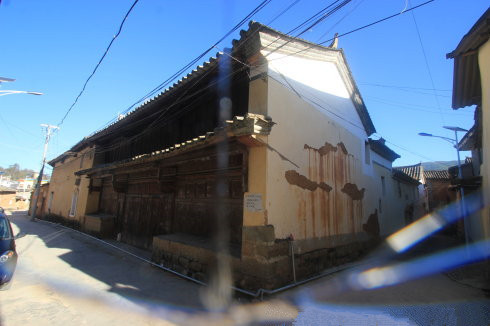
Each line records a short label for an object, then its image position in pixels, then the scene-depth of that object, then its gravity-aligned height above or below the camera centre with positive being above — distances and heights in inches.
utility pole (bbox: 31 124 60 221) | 775.1 +77.3
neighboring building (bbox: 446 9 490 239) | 201.6 +129.3
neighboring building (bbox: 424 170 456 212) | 837.2 +87.5
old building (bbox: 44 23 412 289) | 196.2 +40.9
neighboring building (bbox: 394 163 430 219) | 830.7 +92.6
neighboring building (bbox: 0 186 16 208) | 1343.8 +2.4
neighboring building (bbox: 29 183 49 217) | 845.8 +0.6
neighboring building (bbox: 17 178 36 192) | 2426.6 +148.8
